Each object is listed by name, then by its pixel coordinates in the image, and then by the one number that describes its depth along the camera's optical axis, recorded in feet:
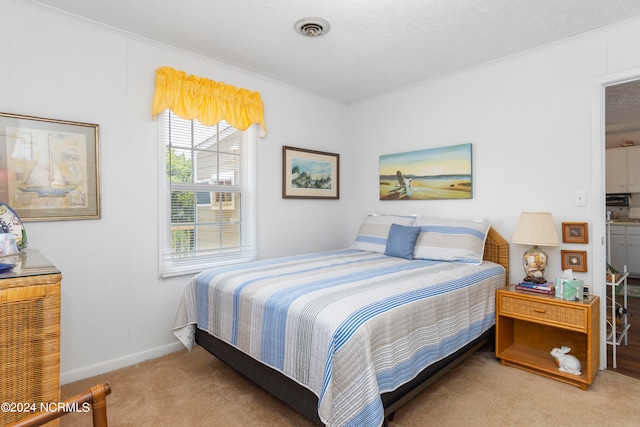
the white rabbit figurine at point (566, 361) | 7.65
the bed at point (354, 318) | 5.05
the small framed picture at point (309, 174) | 12.13
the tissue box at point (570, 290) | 7.79
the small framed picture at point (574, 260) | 8.59
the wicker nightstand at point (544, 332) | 7.47
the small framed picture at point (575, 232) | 8.50
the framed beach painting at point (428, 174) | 10.84
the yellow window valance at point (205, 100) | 9.00
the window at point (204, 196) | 9.44
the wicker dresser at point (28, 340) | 3.80
